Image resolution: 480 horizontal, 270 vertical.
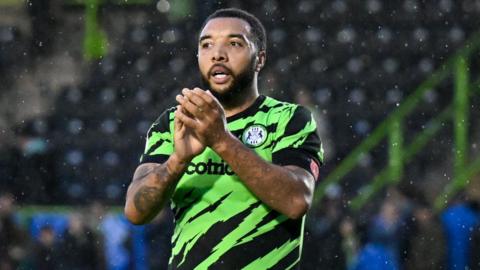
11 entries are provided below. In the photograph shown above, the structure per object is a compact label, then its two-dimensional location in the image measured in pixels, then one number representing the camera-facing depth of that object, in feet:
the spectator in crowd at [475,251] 55.36
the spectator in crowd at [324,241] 56.95
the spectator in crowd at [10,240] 62.03
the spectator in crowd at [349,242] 56.95
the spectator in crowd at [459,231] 55.67
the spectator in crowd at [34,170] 64.75
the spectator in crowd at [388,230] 56.22
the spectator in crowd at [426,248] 55.77
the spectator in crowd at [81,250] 61.05
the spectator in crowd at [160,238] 59.31
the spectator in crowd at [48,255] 61.41
